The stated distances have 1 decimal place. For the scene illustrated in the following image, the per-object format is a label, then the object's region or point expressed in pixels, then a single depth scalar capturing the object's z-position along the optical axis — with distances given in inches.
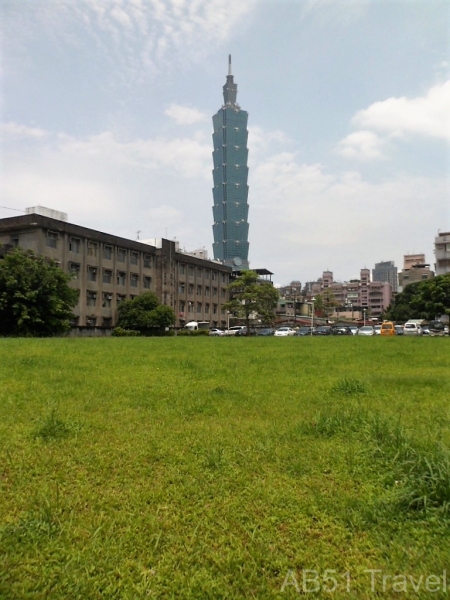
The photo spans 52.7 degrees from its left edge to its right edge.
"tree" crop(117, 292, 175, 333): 2038.6
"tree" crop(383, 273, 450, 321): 1829.5
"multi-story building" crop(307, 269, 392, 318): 5088.6
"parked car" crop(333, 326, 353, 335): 2179.9
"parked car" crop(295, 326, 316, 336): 2326.3
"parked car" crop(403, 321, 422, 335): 1946.4
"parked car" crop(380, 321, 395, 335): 1859.3
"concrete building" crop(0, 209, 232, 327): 1738.4
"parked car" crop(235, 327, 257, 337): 2340.3
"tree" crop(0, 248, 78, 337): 1240.2
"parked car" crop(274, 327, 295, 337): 2136.1
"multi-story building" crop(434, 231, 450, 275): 2810.0
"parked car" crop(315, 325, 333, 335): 2223.2
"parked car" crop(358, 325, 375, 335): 1980.8
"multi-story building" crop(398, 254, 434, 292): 4173.2
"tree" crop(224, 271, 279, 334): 2219.5
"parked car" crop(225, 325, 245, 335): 2424.7
